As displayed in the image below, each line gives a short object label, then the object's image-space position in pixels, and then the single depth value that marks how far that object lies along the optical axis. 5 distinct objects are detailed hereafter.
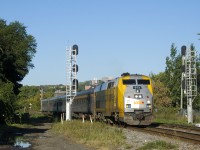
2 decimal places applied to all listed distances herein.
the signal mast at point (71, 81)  40.72
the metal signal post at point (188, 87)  39.41
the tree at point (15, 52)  40.24
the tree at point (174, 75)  74.88
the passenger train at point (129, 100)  27.11
